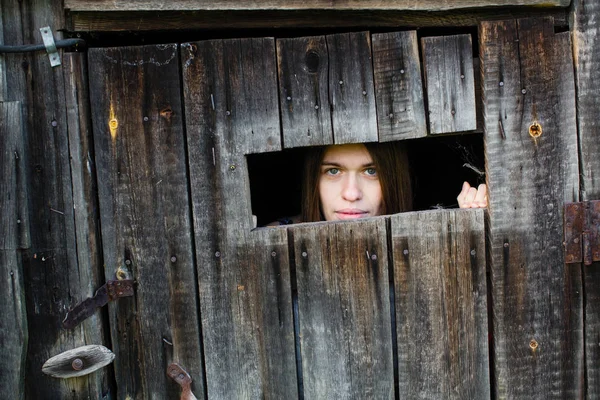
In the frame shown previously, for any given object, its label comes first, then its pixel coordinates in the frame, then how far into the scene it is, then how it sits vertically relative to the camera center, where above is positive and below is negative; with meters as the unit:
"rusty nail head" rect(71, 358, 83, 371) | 2.20 -0.55
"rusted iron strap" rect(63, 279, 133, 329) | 2.23 -0.35
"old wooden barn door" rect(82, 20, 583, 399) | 2.24 -0.19
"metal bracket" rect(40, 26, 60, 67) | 2.17 +0.49
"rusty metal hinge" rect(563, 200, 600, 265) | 2.29 -0.24
